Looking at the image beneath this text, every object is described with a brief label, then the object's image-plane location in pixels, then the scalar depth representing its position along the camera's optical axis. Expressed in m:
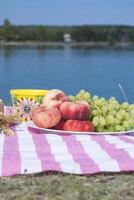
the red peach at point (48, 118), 2.00
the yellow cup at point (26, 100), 2.27
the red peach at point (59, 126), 2.02
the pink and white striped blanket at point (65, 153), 1.54
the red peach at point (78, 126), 2.00
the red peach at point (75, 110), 2.00
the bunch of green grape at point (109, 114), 2.02
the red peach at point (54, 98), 2.07
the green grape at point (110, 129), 2.03
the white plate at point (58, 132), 1.97
